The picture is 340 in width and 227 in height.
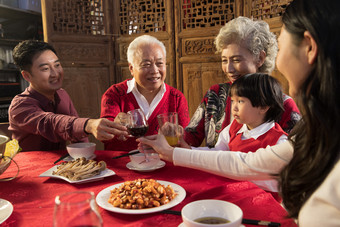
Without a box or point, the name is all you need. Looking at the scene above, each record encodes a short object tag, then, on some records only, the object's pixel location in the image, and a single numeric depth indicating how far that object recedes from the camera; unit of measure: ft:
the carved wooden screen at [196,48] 11.42
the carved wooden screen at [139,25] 11.99
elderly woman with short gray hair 6.60
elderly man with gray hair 7.78
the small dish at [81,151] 5.19
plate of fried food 3.19
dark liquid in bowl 2.67
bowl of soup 2.66
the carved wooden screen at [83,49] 12.32
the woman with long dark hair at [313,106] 2.42
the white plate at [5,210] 3.09
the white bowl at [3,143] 4.28
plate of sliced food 4.17
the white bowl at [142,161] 4.70
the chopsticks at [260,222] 2.75
